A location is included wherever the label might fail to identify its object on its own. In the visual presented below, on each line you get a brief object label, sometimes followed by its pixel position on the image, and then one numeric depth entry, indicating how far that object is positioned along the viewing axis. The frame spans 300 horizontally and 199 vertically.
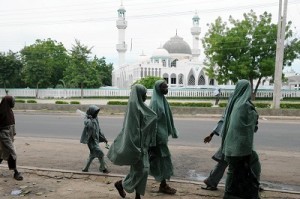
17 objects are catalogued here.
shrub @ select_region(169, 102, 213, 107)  21.07
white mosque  50.62
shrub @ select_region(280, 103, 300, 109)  20.11
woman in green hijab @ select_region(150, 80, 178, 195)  5.13
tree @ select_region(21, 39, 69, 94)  36.72
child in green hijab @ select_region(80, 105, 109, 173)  6.29
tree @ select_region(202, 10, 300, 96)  30.52
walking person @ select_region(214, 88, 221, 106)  25.53
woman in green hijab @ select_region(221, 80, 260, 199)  4.27
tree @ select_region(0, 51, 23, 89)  35.94
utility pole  19.23
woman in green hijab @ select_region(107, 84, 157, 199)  4.55
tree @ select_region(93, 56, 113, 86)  61.61
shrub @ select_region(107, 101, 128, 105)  22.36
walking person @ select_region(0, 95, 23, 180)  5.93
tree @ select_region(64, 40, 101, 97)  35.06
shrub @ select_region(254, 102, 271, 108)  20.45
